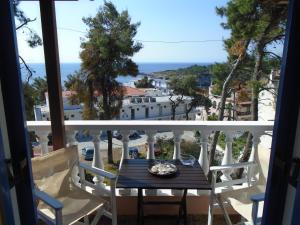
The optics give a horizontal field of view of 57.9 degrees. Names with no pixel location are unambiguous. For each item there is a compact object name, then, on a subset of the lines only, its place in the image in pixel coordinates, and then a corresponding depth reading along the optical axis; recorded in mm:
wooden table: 2225
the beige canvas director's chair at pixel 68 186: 2268
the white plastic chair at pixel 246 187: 2330
